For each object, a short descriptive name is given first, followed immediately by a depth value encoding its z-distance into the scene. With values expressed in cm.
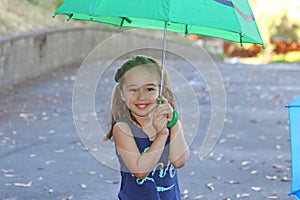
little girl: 405
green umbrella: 391
